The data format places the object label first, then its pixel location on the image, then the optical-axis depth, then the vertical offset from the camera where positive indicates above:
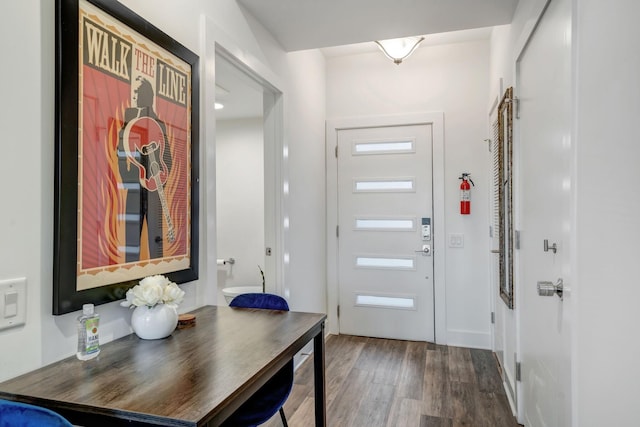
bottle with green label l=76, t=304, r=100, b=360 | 1.18 -0.37
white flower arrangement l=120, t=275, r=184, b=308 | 1.35 -0.28
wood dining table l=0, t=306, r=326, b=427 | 0.90 -0.45
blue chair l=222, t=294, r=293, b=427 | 1.58 -0.80
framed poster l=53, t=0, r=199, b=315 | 1.19 +0.21
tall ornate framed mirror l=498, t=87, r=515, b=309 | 2.43 +0.12
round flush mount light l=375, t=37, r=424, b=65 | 3.19 +1.37
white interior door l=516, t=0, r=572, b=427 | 1.43 +0.01
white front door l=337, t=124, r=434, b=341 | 3.76 -0.18
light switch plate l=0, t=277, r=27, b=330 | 1.04 -0.24
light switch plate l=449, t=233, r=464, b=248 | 3.64 -0.25
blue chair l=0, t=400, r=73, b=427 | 0.70 -0.37
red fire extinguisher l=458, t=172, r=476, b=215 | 3.58 +0.15
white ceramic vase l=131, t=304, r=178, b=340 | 1.36 -0.38
